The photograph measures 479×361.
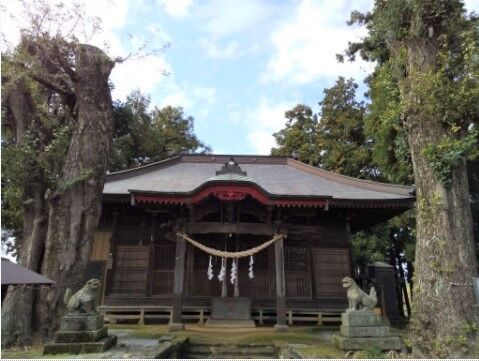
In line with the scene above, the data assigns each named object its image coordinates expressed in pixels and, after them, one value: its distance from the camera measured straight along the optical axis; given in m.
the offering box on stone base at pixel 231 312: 9.99
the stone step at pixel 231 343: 7.82
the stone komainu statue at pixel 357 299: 6.86
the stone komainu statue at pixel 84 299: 6.69
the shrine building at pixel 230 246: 9.84
